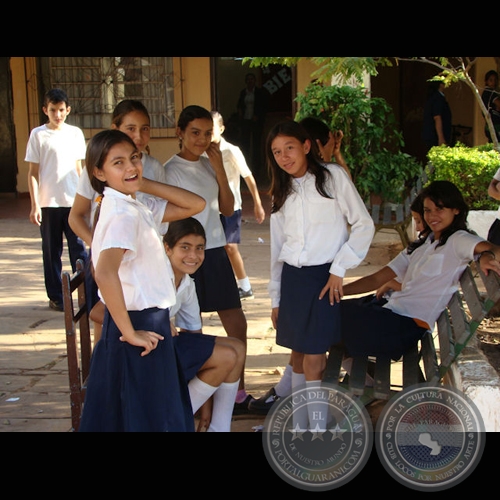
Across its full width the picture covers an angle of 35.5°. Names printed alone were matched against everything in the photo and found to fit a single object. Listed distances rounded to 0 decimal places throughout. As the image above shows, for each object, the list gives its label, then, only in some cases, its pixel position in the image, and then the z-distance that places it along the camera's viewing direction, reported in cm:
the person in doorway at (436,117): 1048
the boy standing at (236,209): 637
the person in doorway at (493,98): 984
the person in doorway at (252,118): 1421
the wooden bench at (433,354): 354
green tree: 522
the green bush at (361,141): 787
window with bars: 1204
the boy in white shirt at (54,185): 640
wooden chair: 350
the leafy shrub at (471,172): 705
